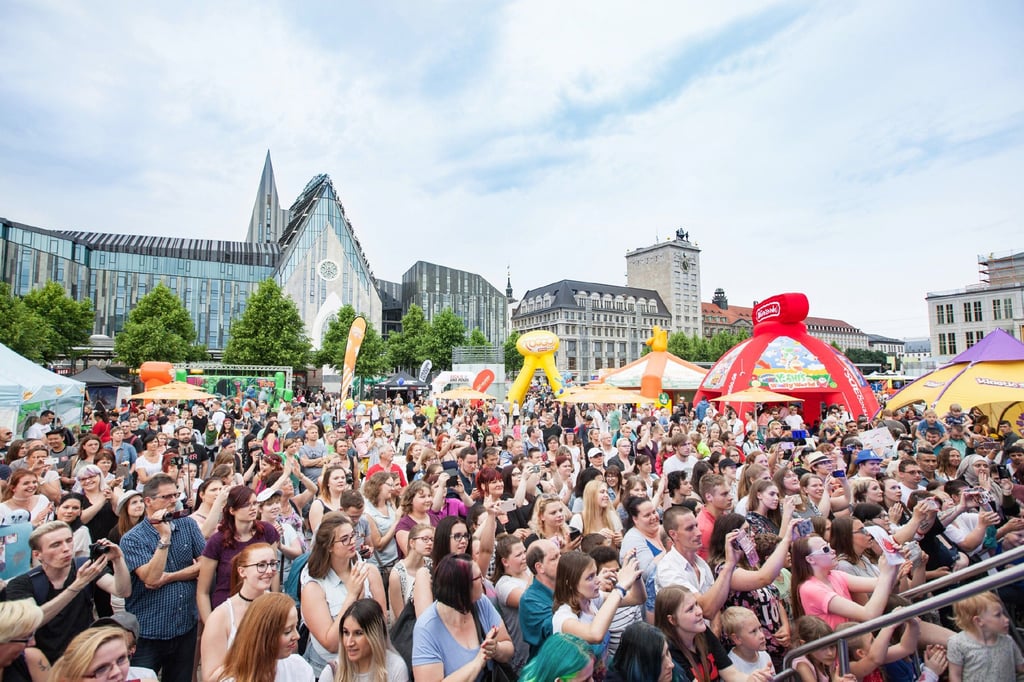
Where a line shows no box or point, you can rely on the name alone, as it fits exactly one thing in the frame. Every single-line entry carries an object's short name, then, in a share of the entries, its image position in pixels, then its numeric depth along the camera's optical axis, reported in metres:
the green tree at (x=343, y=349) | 47.12
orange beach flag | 16.31
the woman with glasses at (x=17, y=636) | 2.43
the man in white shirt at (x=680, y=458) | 7.49
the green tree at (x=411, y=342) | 53.41
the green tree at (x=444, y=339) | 53.16
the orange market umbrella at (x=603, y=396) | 14.78
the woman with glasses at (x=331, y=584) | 3.03
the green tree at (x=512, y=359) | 75.85
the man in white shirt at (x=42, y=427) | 9.56
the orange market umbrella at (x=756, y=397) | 15.26
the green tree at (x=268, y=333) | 41.03
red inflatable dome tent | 18.66
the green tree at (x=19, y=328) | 31.33
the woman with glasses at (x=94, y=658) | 2.09
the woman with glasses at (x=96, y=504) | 4.70
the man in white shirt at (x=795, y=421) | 14.29
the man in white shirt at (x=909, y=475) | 5.83
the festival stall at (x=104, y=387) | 23.00
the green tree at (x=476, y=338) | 63.75
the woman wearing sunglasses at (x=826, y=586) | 3.12
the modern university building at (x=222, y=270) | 62.19
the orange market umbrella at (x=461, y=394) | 19.36
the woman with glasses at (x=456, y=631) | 2.69
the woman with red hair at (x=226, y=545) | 3.58
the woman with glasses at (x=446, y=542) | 3.32
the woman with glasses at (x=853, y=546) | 3.87
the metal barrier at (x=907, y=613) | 1.78
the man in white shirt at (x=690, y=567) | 3.25
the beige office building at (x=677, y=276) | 106.12
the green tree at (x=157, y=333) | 38.56
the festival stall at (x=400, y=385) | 36.66
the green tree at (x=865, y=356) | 104.62
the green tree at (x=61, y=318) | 39.66
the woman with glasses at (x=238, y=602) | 2.75
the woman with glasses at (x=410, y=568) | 3.49
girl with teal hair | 2.32
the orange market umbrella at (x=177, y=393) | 13.91
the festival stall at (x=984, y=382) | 13.10
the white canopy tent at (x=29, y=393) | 10.94
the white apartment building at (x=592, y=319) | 94.25
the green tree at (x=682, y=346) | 77.56
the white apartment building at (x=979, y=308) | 61.03
